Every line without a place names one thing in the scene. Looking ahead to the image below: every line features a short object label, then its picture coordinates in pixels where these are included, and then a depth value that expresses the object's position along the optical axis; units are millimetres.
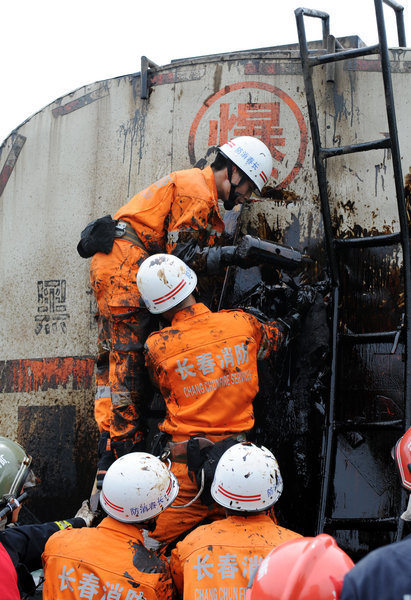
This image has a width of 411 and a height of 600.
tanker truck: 3879
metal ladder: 3588
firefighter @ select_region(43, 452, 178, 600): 2744
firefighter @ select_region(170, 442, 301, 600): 2600
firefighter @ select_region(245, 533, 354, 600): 1657
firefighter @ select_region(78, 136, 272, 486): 3883
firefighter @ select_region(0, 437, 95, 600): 2904
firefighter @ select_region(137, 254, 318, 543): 3457
